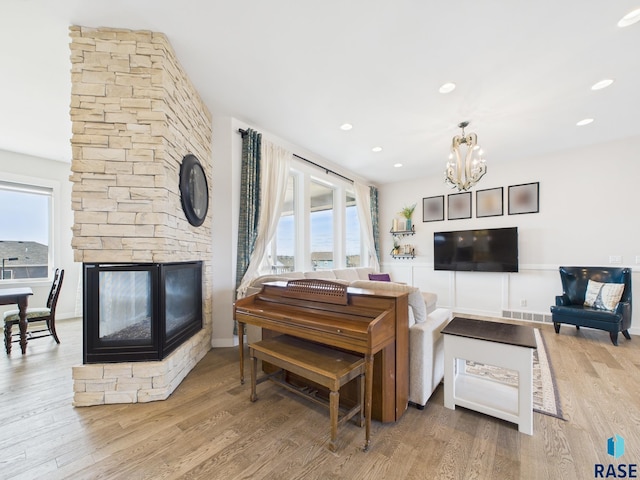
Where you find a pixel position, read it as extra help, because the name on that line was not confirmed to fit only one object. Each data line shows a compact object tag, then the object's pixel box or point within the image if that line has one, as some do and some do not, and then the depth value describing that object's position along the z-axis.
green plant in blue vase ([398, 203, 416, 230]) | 6.13
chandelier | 3.28
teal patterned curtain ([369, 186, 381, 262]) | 6.42
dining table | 3.09
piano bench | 1.63
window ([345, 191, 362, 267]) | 5.94
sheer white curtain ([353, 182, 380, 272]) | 5.96
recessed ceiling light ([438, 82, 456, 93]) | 2.72
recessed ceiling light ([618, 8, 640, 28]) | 1.90
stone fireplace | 2.11
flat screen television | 4.84
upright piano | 1.69
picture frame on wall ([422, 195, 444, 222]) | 5.79
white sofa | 2.07
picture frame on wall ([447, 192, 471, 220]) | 5.48
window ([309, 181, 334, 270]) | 5.15
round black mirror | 2.59
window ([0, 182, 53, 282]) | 4.31
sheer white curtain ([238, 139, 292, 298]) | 3.62
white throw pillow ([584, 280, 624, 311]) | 3.62
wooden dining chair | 3.24
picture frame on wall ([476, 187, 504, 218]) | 5.12
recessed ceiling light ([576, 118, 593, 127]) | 3.45
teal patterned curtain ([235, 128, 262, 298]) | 3.43
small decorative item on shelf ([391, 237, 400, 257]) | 6.29
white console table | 1.77
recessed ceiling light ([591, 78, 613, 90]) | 2.65
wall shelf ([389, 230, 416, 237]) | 6.14
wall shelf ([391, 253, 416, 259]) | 6.13
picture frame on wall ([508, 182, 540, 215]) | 4.78
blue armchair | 3.46
